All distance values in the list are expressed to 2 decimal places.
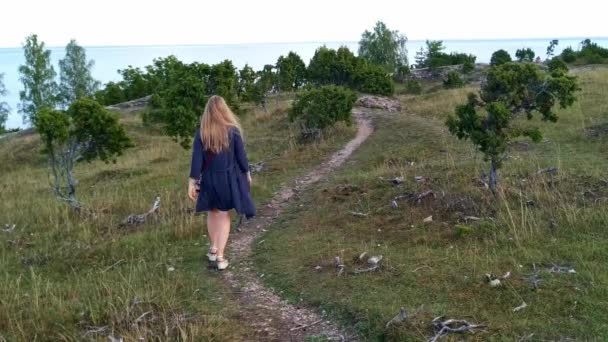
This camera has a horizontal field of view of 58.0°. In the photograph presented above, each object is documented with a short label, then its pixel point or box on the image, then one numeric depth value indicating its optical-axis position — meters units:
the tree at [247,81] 23.17
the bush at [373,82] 26.90
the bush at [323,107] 15.49
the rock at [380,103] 21.07
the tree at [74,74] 55.50
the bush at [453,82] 30.39
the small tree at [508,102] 7.84
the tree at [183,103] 13.14
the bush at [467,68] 37.38
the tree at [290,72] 28.48
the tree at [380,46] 57.00
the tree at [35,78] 49.75
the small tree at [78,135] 9.91
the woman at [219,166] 6.50
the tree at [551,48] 42.91
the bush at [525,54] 42.35
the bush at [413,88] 31.84
